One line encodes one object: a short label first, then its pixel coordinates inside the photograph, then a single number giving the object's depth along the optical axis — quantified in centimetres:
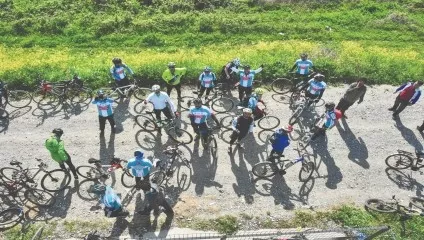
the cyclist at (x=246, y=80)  1898
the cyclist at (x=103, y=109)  1681
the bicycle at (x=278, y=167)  1598
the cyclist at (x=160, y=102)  1723
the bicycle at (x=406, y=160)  1661
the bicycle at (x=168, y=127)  1777
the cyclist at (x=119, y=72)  1956
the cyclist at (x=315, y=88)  1894
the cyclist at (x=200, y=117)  1653
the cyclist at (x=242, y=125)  1622
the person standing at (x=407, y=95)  1927
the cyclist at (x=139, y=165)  1430
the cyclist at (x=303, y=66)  2056
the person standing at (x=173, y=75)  1900
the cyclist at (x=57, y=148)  1480
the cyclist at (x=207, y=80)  1930
